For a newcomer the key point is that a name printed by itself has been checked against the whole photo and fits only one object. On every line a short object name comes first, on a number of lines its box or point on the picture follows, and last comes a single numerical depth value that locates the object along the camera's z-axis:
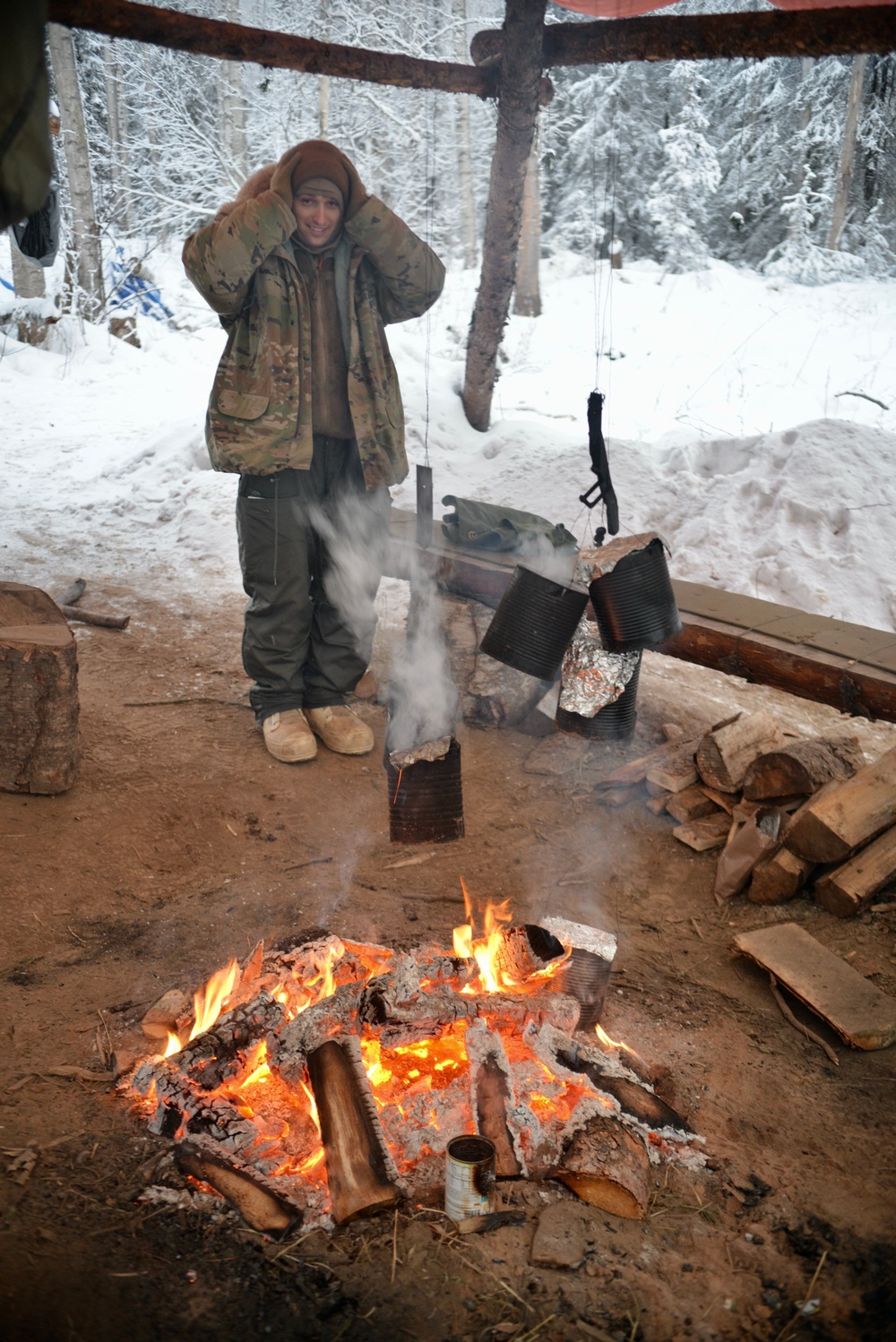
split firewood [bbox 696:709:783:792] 4.14
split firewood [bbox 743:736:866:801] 3.84
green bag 5.23
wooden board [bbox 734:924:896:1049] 2.76
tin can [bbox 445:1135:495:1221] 1.96
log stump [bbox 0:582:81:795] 3.62
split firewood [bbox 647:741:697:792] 4.27
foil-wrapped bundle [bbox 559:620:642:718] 3.81
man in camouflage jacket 3.89
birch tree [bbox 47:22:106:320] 14.30
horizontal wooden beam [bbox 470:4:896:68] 3.83
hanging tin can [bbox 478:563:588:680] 3.74
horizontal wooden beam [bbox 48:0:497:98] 4.05
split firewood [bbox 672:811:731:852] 4.00
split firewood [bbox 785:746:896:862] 3.50
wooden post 5.74
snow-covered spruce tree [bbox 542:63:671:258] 20.34
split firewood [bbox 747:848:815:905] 3.59
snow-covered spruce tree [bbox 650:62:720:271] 19.80
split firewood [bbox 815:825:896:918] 3.47
